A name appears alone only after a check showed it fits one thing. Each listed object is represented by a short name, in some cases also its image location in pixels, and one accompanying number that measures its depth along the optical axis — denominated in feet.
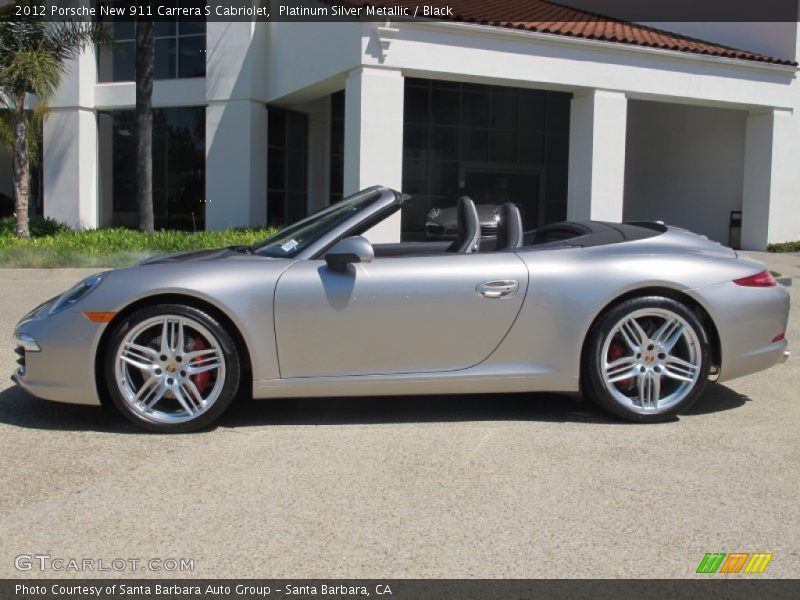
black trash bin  60.75
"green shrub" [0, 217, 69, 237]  54.77
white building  47.19
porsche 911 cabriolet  14.28
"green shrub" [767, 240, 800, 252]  56.39
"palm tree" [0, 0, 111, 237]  48.08
